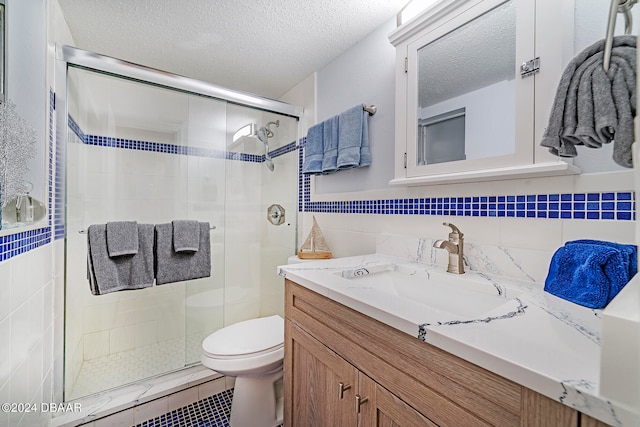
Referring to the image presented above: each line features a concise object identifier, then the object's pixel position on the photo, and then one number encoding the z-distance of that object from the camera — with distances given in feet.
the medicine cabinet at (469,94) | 2.88
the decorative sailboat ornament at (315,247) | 5.54
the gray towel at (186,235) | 5.65
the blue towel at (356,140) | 5.00
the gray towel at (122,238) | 4.95
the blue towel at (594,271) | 2.07
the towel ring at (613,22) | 1.81
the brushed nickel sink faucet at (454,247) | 3.40
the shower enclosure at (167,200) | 5.07
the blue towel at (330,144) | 5.40
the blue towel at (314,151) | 5.79
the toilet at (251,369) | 4.38
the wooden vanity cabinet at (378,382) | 1.55
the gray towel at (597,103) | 1.89
